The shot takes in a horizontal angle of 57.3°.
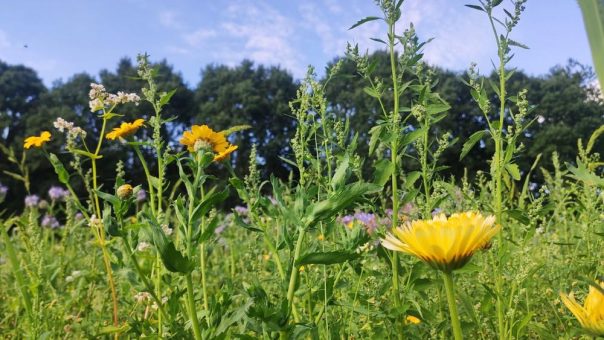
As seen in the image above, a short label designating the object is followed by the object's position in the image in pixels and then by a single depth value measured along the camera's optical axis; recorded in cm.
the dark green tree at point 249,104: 2389
